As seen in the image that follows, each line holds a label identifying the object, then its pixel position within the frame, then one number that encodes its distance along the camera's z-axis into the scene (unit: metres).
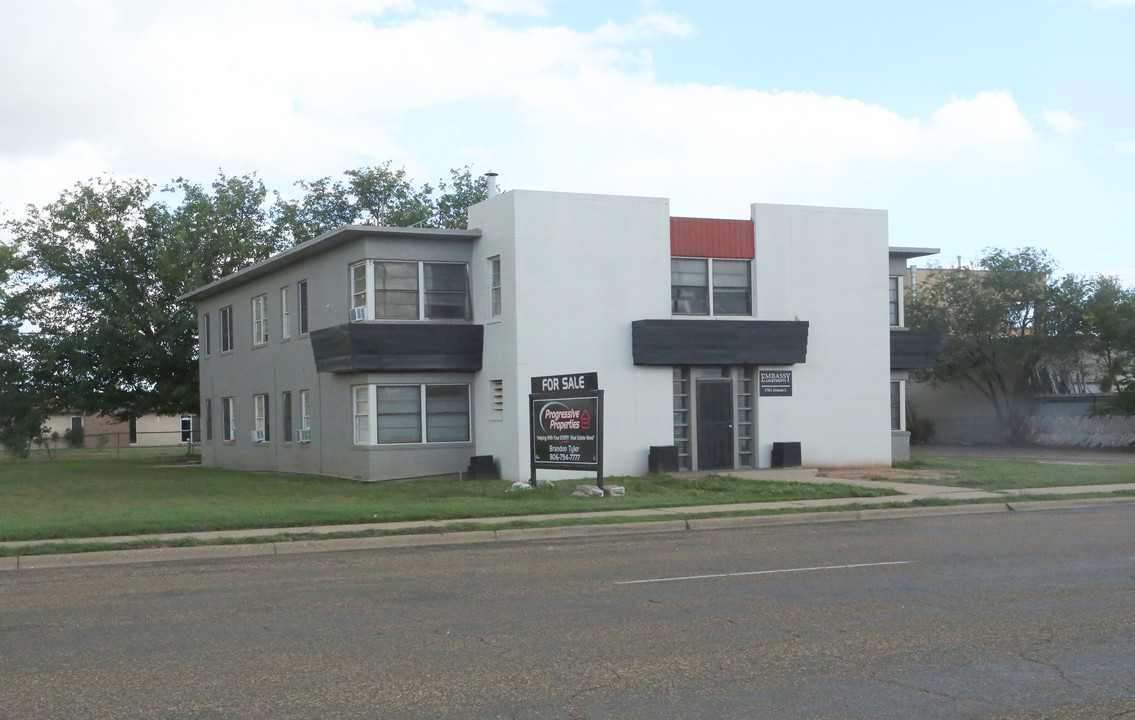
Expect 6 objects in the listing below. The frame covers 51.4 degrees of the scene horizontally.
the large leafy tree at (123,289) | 43.03
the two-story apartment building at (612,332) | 25.70
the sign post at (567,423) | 21.11
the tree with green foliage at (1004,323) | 41.78
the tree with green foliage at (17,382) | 42.44
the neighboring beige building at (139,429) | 73.38
